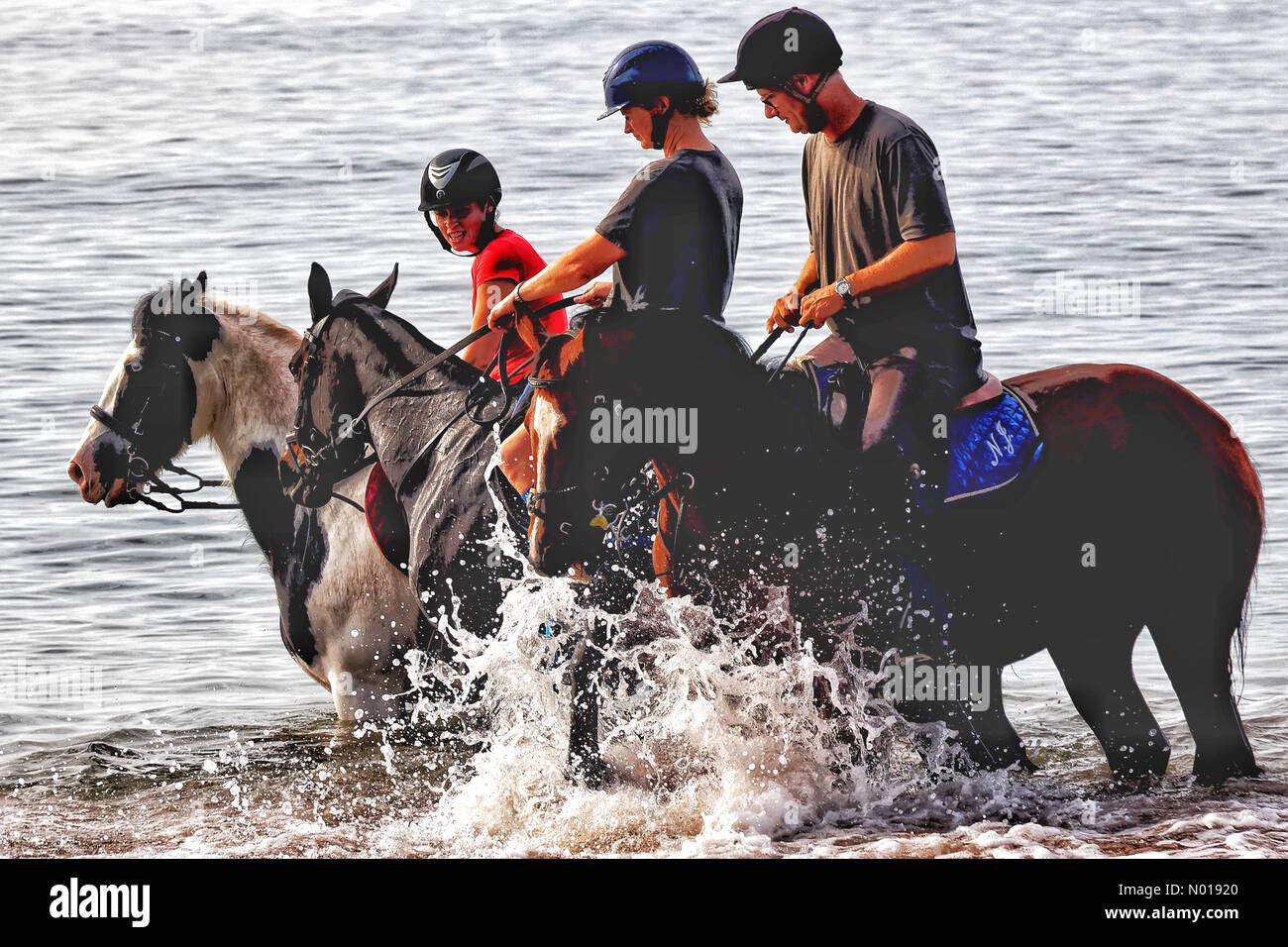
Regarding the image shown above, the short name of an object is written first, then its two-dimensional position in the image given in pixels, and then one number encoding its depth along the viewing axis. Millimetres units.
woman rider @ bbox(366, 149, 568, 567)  17750
